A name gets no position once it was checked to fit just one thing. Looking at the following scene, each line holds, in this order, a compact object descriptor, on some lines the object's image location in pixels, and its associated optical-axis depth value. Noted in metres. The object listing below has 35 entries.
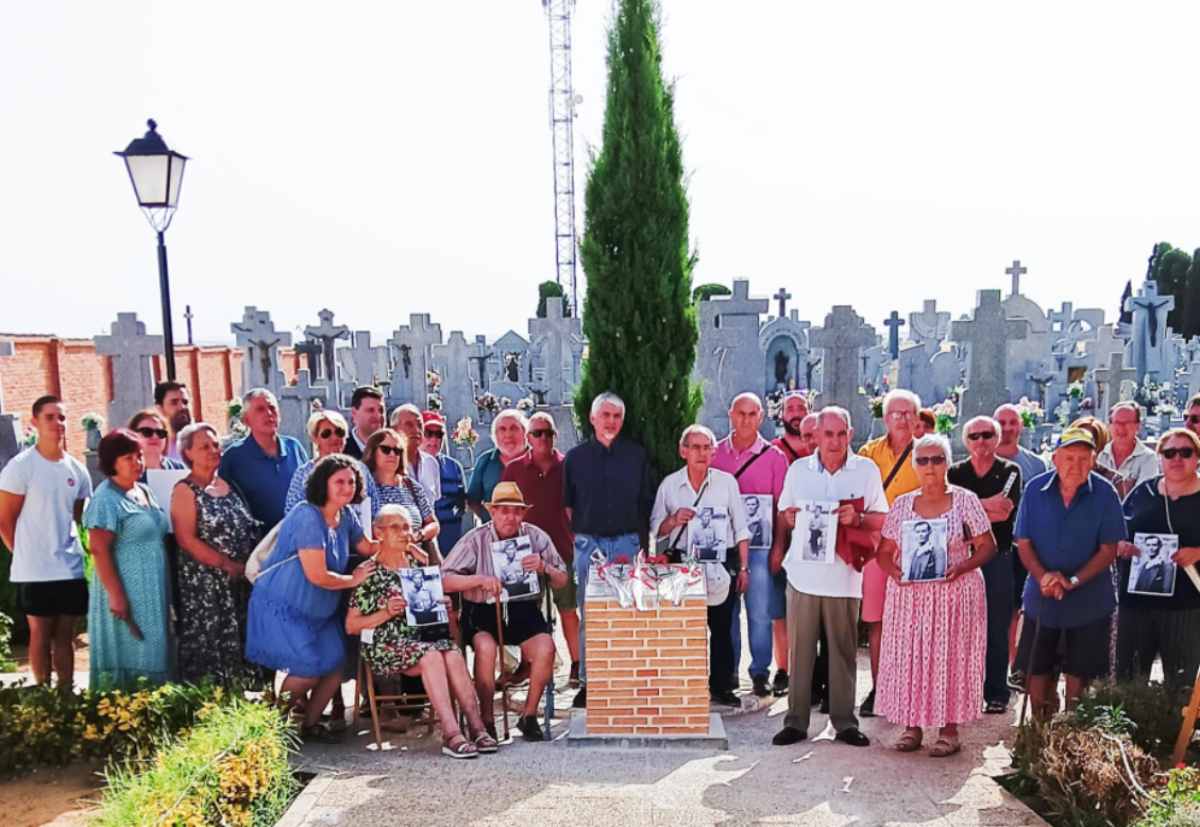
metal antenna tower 43.41
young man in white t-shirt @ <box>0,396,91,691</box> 5.21
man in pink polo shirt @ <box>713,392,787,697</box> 5.59
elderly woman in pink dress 4.46
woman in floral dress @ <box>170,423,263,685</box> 4.75
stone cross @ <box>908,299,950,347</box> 23.48
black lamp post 6.99
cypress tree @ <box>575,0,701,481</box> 5.79
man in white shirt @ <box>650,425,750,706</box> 5.29
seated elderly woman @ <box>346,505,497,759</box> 4.70
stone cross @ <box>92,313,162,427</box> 11.01
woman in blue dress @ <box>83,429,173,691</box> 4.61
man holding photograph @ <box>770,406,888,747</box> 4.77
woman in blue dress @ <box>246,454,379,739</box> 4.64
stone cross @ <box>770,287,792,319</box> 21.77
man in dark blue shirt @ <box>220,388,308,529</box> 5.22
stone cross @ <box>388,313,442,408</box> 16.67
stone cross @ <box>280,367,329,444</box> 13.78
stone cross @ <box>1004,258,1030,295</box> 16.17
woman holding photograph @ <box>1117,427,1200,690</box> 4.73
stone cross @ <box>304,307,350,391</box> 19.02
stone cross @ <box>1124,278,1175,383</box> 23.83
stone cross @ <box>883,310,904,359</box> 22.31
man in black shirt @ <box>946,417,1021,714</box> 5.16
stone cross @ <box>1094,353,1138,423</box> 12.83
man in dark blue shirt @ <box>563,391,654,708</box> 5.41
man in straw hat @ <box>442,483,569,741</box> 4.91
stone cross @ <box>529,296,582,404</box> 20.23
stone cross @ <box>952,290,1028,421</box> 9.45
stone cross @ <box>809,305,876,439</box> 9.08
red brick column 4.73
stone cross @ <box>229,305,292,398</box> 16.11
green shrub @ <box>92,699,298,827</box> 3.43
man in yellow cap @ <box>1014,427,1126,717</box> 4.60
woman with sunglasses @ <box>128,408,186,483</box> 5.31
